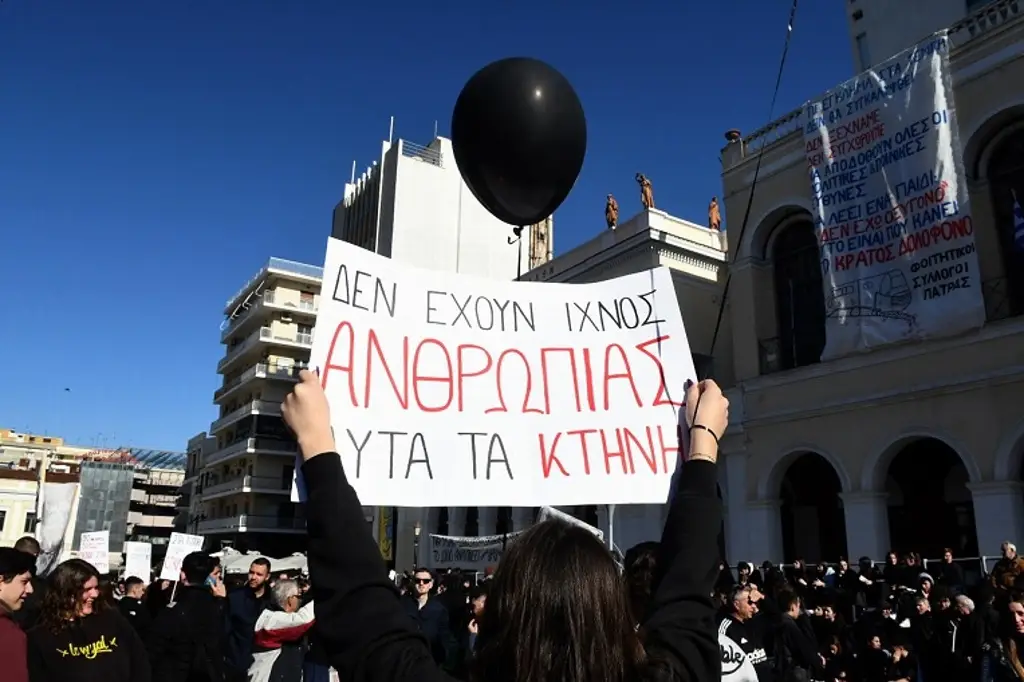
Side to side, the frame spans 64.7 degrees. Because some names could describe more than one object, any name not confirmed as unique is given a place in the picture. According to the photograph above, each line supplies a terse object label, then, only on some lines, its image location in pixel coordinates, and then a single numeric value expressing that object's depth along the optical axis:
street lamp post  30.64
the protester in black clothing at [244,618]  5.80
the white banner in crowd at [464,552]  21.17
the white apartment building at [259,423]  47.44
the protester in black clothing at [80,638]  3.79
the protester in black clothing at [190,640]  5.35
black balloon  3.88
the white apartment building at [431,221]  40.22
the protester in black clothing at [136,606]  6.56
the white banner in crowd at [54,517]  11.27
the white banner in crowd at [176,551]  9.70
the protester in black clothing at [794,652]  6.23
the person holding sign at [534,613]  1.24
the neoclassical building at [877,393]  14.10
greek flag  14.55
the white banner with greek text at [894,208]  14.59
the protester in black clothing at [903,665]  7.94
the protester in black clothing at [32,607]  4.99
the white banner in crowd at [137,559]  10.57
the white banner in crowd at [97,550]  9.98
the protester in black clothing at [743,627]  4.56
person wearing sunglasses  6.75
